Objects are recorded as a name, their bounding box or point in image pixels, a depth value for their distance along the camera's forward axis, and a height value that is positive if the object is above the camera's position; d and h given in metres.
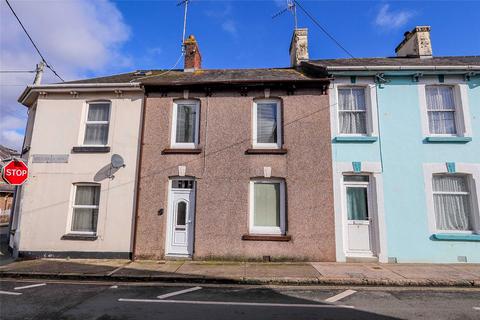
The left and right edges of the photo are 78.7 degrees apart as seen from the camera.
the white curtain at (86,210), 10.06 +0.13
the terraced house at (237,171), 9.38 +1.50
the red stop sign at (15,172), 7.78 +1.09
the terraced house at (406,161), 9.20 +1.85
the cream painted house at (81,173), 9.80 +1.40
